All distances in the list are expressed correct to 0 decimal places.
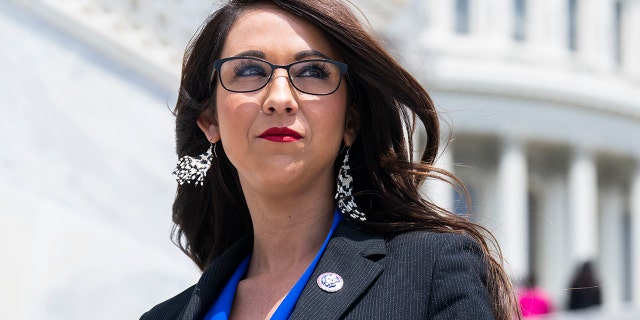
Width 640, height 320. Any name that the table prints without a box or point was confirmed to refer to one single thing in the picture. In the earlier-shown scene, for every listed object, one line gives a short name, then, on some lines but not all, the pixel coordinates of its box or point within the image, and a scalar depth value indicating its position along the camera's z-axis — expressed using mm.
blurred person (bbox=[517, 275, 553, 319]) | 13870
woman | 2922
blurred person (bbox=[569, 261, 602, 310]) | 15633
